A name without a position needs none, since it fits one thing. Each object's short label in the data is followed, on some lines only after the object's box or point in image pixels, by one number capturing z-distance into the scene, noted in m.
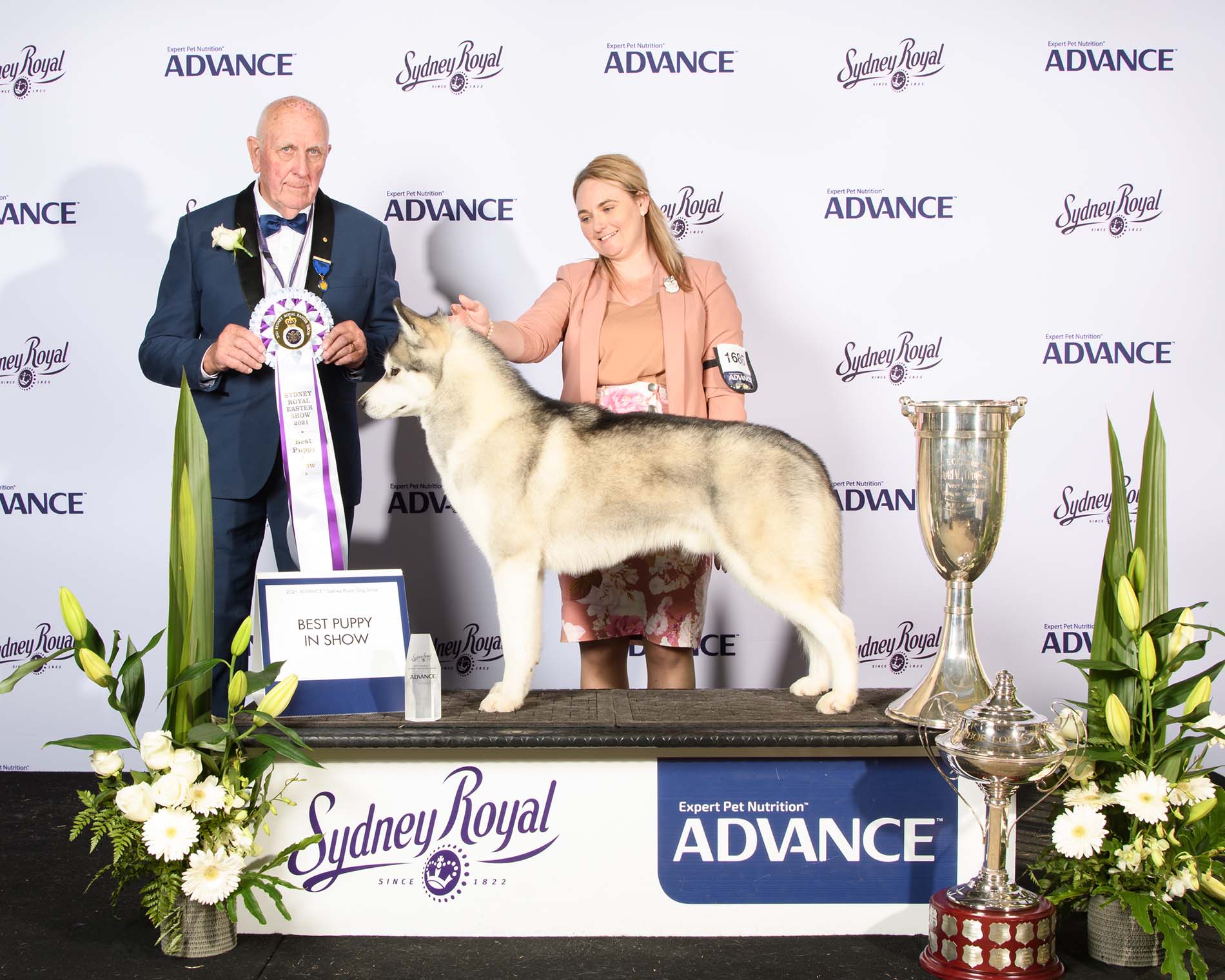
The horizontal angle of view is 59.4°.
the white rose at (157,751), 2.69
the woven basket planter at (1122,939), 2.75
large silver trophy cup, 3.09
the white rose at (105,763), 2.71
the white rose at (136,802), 2.66
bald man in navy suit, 3.96
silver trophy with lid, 2.59
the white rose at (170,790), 2.65
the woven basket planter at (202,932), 2.81
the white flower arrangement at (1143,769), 2.66
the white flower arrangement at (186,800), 2.67
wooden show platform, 2.84
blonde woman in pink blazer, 3.84
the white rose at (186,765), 2.68
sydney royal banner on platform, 2.94
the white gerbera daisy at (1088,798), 2.73
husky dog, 3.17
